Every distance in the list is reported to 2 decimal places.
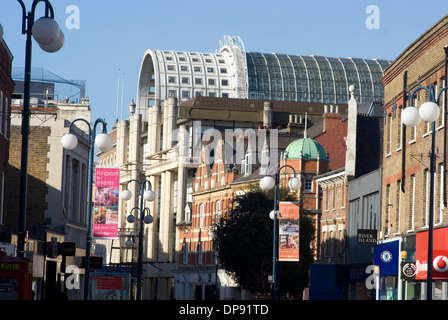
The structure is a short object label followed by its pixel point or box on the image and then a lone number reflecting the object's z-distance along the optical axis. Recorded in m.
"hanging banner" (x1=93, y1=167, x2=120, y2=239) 39.06
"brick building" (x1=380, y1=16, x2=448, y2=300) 39.44
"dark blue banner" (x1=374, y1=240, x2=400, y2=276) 46.88
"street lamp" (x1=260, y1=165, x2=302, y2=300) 46.47
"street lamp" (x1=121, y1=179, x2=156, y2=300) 53.14
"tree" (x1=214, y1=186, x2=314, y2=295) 70.62
